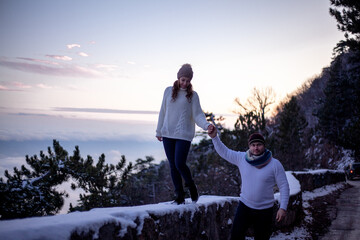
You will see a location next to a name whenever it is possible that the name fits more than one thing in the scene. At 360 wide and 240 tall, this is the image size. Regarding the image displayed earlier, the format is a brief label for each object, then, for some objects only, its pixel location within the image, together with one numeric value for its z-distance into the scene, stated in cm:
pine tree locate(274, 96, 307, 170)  1789
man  321
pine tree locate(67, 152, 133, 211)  1222
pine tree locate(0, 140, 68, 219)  845
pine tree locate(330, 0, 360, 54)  1853
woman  362
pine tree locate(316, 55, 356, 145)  3134
